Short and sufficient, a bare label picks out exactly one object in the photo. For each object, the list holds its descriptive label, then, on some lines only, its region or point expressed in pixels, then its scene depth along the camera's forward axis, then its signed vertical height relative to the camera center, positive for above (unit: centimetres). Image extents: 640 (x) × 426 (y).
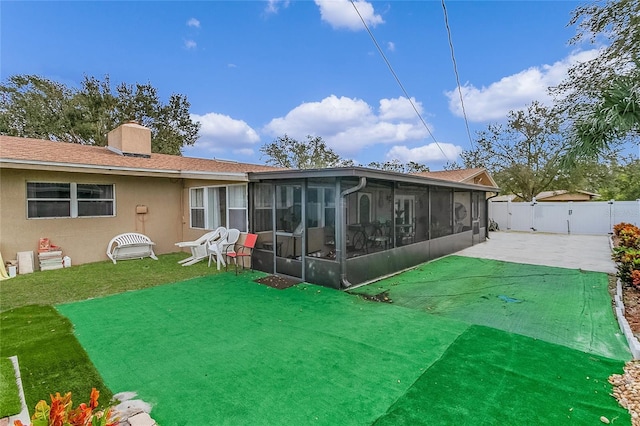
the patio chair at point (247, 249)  699 -92
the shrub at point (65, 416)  139 -93
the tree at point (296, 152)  2900 +548
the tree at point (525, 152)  1908 +360
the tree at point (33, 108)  1652 +573
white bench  829 -94
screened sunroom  579 -28
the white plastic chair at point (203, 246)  813 -90
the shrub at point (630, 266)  498 -105
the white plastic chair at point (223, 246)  751 -85
